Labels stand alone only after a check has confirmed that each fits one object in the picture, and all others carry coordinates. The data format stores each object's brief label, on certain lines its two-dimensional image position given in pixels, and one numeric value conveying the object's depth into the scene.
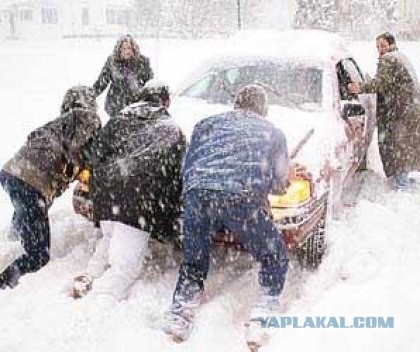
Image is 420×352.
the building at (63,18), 51.28
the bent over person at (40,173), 4.74
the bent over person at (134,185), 4.55
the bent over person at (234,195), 4.14
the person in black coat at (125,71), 7.42
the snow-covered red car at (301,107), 4.84
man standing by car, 7.28
